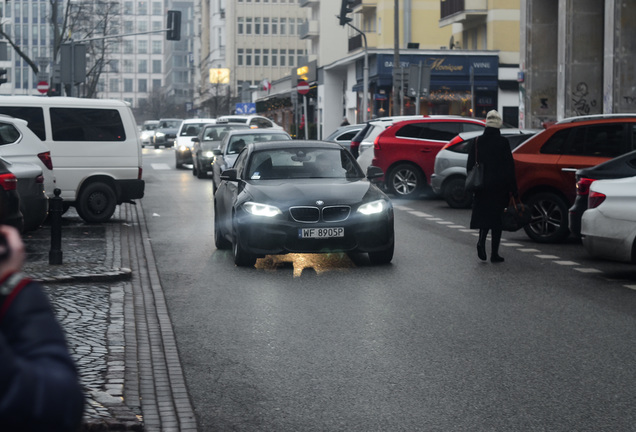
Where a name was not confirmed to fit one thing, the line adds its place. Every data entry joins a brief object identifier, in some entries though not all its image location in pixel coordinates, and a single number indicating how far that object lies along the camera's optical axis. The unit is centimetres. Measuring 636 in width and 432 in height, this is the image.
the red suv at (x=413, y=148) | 2416
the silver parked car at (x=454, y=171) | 2164
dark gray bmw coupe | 1228
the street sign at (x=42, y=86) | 4694
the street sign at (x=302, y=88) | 4788
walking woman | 1309
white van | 1769
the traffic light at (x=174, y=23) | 3988
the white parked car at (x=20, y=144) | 1543
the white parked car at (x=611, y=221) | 1098
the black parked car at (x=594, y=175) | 1230
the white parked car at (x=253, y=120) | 4775
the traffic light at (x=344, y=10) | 3262
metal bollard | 1213
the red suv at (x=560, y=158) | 1491
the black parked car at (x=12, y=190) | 970
